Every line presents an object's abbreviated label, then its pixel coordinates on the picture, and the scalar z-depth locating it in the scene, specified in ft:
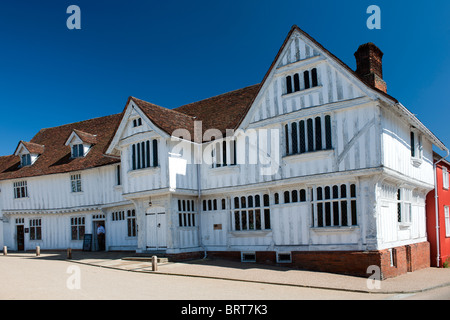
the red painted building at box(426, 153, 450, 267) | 68.49
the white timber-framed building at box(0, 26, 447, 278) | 53.62
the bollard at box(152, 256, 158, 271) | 56.13
